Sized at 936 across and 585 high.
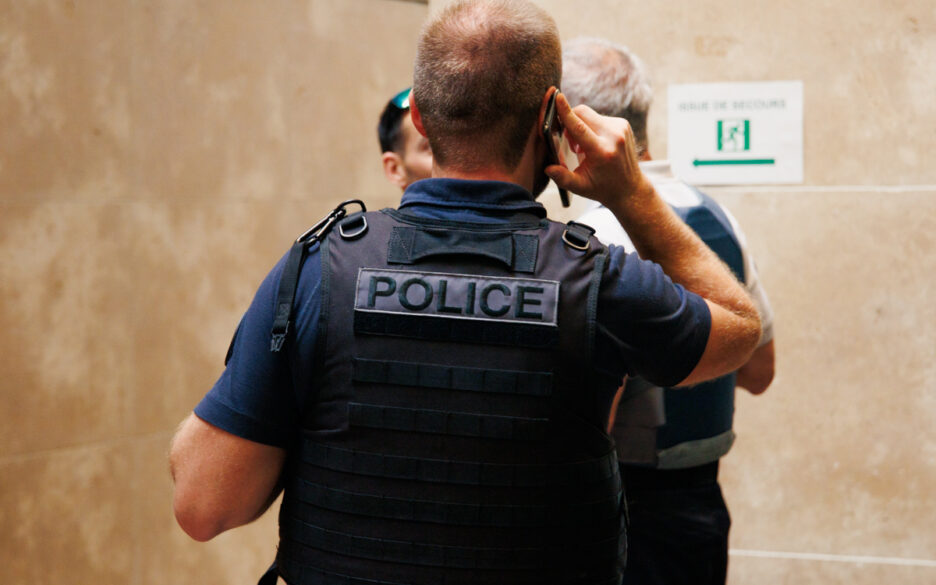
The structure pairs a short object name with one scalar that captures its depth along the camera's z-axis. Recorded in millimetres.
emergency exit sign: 2805
